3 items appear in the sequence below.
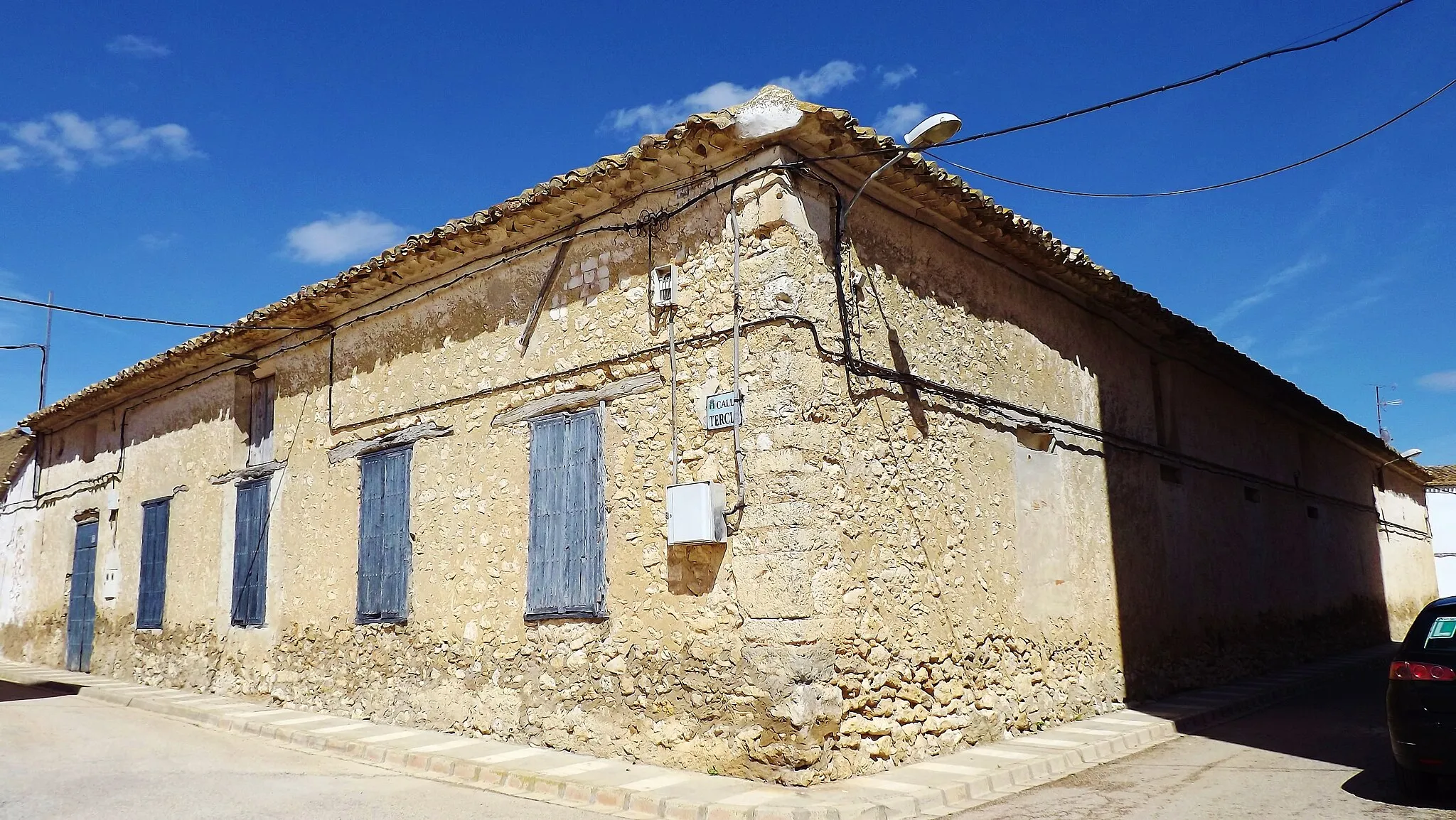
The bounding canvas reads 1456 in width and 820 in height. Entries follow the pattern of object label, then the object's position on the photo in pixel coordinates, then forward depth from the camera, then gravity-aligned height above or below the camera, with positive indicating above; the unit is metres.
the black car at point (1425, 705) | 5.69 -0.74
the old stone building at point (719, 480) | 7.55 +0.96
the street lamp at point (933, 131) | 7.18 +3.08
